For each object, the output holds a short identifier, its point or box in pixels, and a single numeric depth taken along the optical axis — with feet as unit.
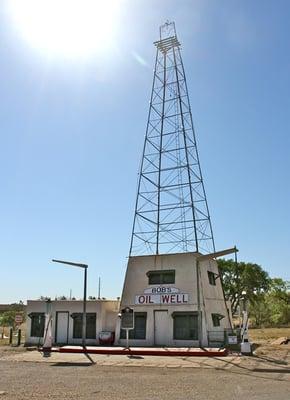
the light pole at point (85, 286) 94.71
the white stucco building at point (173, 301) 100.32
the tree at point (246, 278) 203.10
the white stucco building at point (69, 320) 107.14
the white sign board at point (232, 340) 90.40
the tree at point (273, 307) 224.94
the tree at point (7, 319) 208.31
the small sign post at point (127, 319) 91.76
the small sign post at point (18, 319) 120.83
